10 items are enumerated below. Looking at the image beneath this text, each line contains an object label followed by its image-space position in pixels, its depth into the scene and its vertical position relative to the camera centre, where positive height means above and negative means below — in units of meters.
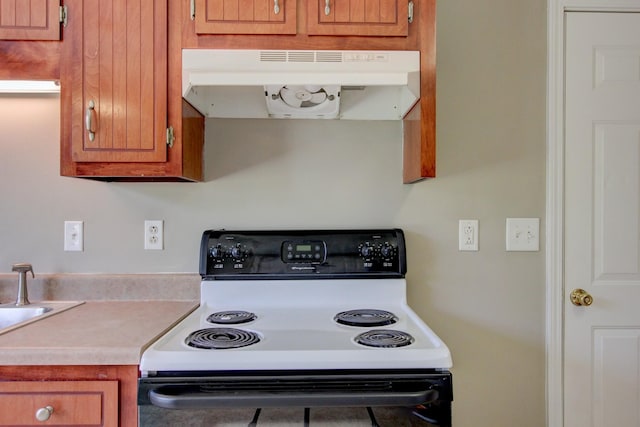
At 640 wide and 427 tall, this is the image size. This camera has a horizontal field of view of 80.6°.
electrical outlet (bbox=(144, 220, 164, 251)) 1.50 -0.09
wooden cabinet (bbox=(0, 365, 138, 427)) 0.95 -0.46
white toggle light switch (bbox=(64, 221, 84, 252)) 1.49 -0.10
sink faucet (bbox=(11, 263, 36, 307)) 1.38 -0.27
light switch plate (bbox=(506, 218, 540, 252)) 1.51 -0.08
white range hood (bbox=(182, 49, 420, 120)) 1.13 +0.44
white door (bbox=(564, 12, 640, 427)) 1.47 +0.01
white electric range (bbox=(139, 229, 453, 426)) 0.89 -0.35
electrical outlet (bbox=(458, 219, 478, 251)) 1.51 -0.08
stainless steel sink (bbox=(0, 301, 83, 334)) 1.38 -0.37
